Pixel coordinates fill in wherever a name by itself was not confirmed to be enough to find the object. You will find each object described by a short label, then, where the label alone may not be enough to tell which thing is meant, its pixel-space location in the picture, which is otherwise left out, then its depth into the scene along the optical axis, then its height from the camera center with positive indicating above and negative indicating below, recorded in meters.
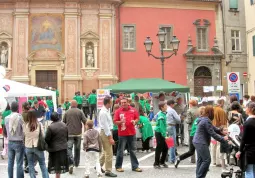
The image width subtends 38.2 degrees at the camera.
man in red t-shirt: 9.52 -0.80
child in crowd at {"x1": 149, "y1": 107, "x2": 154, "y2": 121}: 17.13 -0.70
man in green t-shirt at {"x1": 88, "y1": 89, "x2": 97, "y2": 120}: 22.34 -0.09
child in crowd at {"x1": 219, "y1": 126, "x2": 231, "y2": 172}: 8.97 -1.28
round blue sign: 14.30 +0.85
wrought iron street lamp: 18.47 +2.82
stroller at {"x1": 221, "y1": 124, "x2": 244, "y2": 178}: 7.01 -0.80
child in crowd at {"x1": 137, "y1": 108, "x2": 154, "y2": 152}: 12.75 -1.04
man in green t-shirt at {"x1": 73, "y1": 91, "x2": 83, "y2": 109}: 22.94 +0.11
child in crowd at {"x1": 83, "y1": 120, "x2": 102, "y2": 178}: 8.84 -1.07
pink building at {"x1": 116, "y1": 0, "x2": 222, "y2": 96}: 29.83 +4.96
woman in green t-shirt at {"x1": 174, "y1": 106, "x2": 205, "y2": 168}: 9.71 -1.36
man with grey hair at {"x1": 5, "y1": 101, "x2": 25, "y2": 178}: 8.05 -0.89
